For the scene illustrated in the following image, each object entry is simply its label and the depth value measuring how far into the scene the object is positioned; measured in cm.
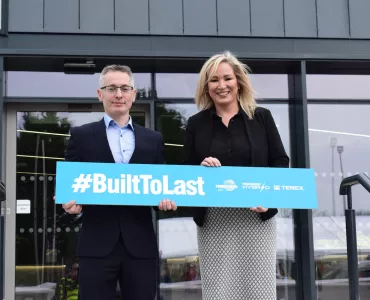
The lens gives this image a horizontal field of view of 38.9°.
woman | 286
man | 262
